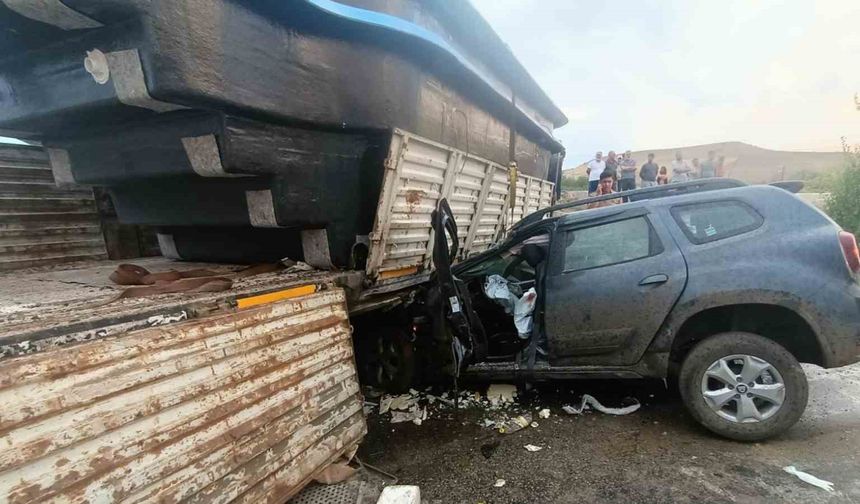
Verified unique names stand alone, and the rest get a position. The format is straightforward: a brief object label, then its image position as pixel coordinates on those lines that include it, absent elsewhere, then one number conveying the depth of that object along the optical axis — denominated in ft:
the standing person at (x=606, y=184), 41.37
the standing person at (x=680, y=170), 41.21
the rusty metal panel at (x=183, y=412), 4.56
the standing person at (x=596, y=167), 43.96
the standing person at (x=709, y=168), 44.60
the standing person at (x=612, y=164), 42.06
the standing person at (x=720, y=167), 48.01
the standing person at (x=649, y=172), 42.57
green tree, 28.07
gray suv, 8.94
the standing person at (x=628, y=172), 43.50
